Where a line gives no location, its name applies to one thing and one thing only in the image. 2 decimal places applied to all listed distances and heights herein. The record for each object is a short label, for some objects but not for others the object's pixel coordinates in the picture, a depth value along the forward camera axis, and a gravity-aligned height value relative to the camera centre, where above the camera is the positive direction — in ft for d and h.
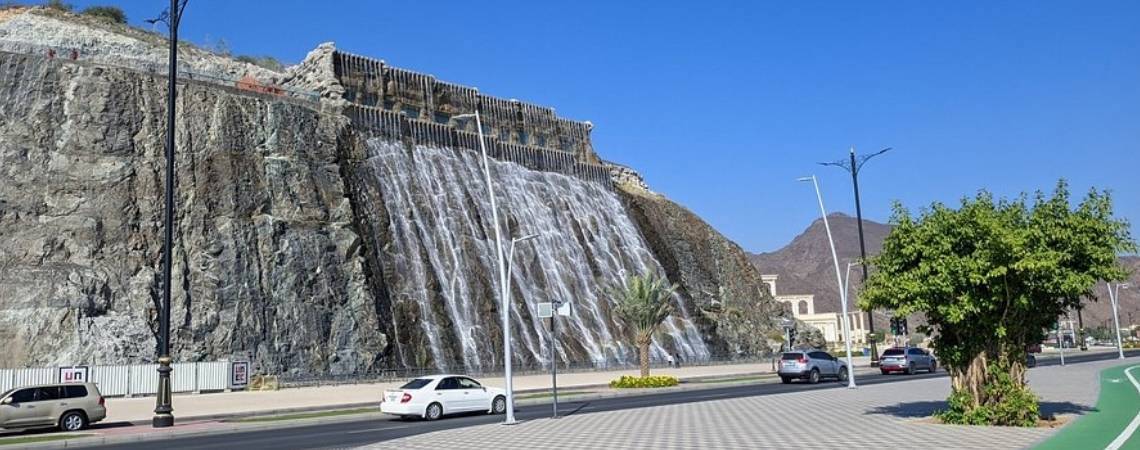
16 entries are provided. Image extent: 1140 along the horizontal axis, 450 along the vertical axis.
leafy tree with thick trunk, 60.34 +3.14
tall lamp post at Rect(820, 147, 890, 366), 160.04 +27.05
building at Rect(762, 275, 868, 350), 467.93 +7.88
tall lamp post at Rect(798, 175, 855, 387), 120.29 +6.77
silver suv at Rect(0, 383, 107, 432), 86.38 -3.22
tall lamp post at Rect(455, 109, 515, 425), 77.22 +3.23
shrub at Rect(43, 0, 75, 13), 281.72 +109.97
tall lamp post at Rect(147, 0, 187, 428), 85.92 +9.90
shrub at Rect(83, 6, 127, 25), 306.96 +118.12
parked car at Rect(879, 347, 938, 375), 163.84 -4.81
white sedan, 91.50 -4.34
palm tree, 164.35 +6.74
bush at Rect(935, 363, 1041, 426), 61.41 -4.92
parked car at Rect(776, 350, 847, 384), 144.36 -4.52
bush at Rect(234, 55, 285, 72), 312.71 +101.94
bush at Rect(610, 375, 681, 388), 139.95 -5.46
